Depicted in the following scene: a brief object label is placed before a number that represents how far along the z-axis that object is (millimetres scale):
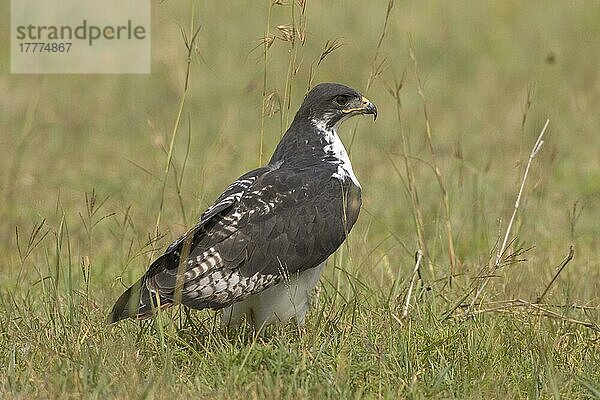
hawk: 10258
